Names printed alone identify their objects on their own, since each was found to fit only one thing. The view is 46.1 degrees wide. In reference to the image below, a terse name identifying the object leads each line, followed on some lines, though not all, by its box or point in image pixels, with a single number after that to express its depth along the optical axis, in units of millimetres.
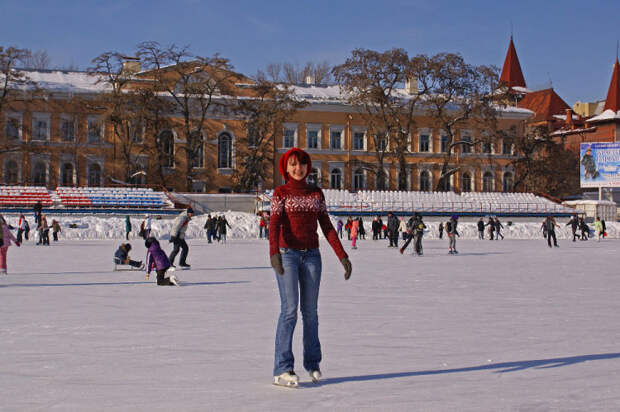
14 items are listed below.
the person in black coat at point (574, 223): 41719
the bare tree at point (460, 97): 60719
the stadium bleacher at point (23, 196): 46544
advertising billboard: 55438
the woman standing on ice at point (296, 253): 5727
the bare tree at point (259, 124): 59656
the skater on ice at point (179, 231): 16916
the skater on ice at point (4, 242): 15242
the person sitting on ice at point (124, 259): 17234
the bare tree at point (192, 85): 56812
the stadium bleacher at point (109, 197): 47188
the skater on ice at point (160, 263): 14180
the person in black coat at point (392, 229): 33250
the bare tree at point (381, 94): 60125
